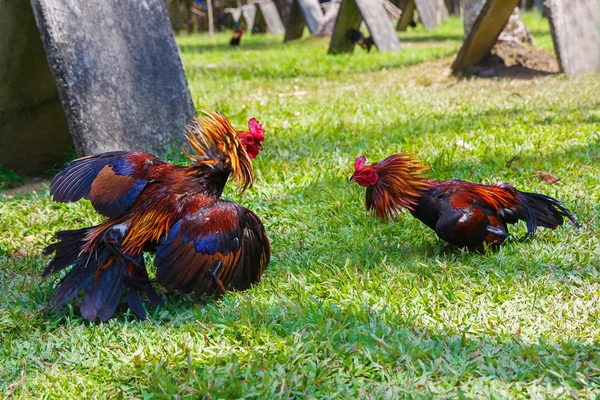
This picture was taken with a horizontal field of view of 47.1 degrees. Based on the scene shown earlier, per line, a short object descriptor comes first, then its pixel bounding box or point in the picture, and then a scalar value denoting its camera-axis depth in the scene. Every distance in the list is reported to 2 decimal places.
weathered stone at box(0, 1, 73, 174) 5.14
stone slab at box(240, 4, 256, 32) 20.63
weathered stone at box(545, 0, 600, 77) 8.02
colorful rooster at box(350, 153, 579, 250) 3.63
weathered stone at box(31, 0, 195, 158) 4.94
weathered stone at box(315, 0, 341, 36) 14.73
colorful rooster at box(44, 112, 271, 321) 3.14
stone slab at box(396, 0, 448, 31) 17.69
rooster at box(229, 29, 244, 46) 15.58
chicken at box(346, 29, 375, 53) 11.90
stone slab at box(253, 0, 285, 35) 19.39
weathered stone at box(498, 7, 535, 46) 9.74
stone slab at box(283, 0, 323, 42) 14.98
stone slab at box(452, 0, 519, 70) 8.00
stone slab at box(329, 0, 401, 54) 11.96
